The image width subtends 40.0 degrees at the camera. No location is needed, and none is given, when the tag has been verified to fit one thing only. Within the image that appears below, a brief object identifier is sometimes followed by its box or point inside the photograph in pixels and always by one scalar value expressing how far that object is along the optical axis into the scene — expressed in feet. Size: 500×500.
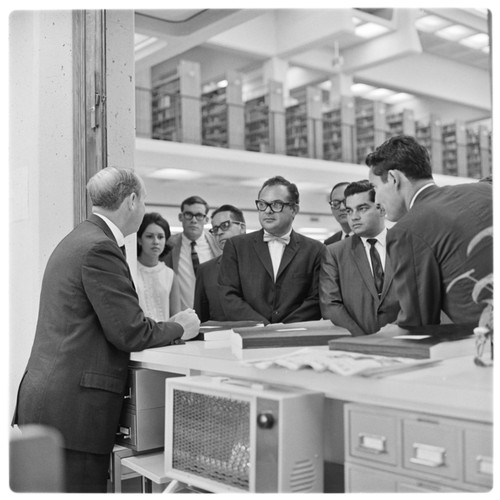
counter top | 4.99
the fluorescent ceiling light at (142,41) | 36.88
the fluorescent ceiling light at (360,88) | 51.57
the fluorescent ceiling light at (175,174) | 33.08
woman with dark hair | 14.46
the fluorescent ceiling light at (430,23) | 40.73
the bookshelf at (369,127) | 40.45
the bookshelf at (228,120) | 33.83
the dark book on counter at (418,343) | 6.24
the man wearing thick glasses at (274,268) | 11.11
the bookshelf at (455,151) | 44.19
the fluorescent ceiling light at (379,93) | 52.95
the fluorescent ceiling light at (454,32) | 43.06
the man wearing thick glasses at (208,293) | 13.46
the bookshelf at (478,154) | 44.98
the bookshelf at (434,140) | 43.50
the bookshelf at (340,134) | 39.04
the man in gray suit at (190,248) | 15.88
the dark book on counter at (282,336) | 7.45
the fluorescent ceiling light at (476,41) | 45.22
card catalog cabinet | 4.90
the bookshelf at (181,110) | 31.73
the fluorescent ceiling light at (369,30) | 39.63
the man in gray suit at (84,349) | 7.96
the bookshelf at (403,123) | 43.98
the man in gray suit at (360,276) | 10.78
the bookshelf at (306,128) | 37.27
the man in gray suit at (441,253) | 7.78
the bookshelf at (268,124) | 35.42
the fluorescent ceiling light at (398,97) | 54.30
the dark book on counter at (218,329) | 8.75
